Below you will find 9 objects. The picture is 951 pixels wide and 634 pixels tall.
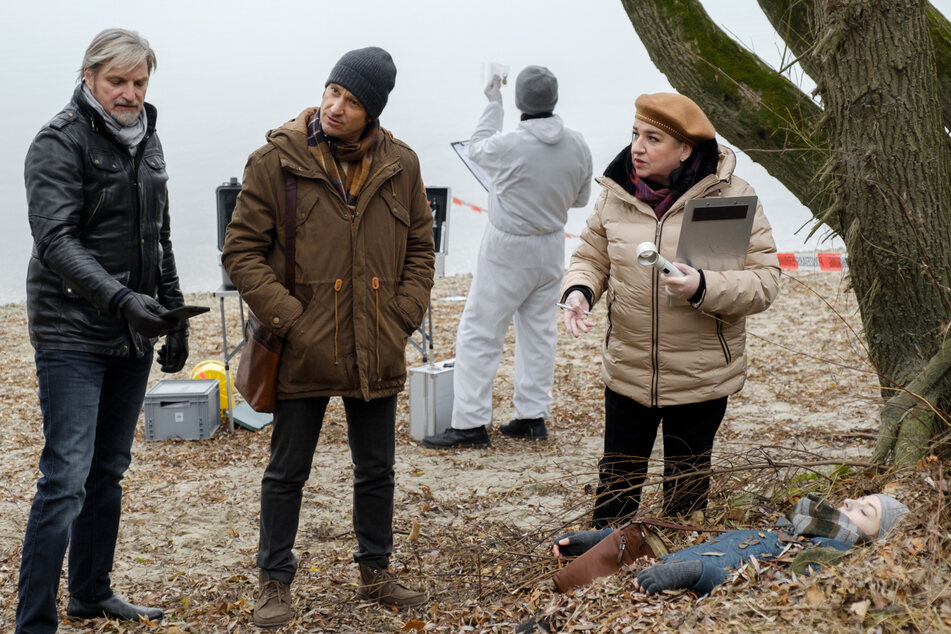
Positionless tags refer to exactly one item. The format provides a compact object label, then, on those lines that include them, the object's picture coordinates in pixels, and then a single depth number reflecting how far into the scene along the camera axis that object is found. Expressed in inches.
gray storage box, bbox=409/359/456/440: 236.2
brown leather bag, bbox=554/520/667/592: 118.0
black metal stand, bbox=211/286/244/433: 245.9
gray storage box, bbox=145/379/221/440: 240.1
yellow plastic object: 268.7
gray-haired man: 114.0
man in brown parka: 124.8
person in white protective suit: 220.1
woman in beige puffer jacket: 125.6
